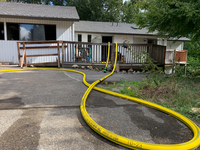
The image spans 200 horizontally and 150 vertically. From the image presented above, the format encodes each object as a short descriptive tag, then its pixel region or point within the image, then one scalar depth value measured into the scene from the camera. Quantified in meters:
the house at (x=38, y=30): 8.50
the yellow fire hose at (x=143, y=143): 1.73
